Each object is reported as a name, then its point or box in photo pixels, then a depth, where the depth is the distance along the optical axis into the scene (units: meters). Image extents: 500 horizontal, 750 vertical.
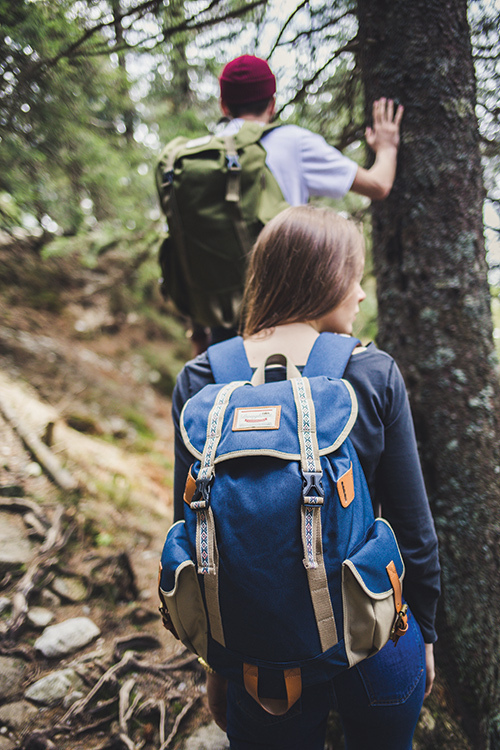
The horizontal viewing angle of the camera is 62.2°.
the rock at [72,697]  2.03
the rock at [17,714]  1.91
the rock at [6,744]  1.80
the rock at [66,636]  2.27
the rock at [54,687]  2.03
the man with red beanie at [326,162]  2.07
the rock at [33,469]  3.39
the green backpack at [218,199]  2.03
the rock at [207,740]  1.97
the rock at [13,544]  2.62
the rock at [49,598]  2.55
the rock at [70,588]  2.64
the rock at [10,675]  2.02
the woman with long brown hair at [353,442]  1.23
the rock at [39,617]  2.39
